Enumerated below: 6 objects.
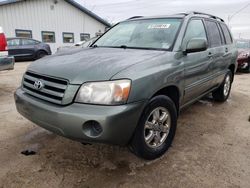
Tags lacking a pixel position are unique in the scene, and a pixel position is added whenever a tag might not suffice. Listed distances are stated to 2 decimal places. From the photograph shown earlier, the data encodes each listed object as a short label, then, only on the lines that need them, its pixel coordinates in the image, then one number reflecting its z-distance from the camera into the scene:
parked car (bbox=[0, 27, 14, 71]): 5.04
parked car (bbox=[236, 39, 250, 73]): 9.68
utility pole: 21.39
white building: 15.86
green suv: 2.15
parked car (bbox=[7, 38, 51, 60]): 12.52
